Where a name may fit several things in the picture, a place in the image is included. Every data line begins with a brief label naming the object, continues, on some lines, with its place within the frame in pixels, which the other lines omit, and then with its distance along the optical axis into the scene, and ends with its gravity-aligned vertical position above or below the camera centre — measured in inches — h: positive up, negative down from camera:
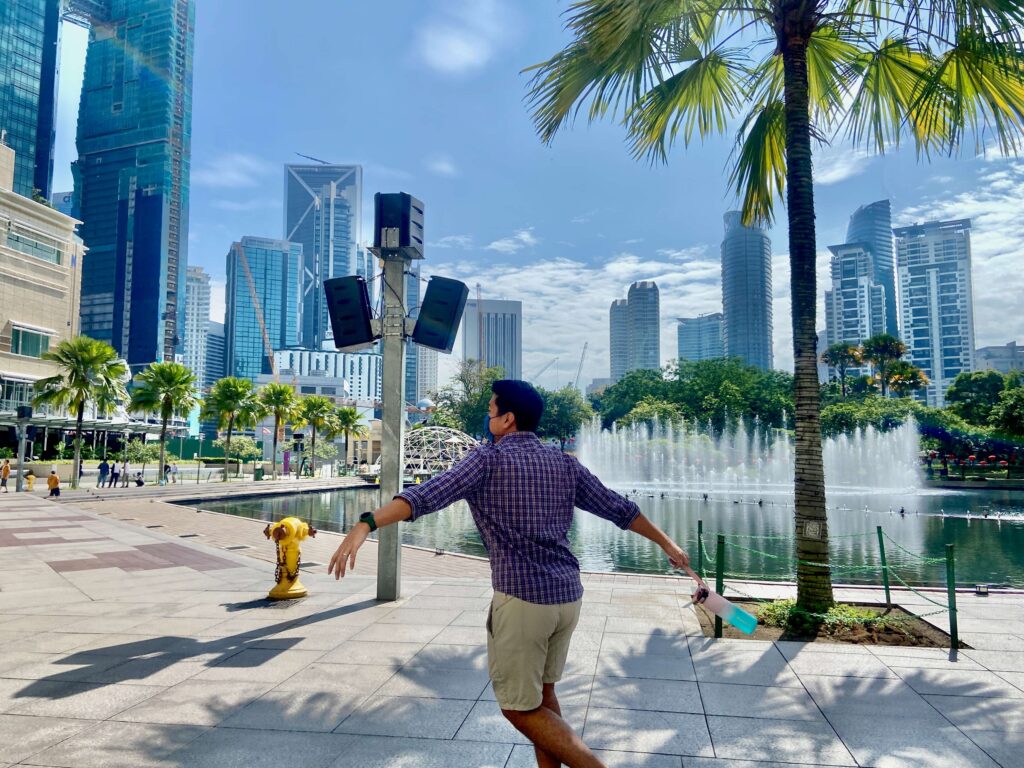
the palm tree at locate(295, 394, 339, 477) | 2189.0 +67.6
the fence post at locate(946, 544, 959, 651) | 235.9 -59.8
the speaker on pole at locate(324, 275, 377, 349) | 311.4 +55.6
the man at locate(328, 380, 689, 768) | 107.1 -20.9
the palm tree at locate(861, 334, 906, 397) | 2620.6 +309.4
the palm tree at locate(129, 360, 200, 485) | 1530.5 +92.2
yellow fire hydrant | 311.9 -57.8
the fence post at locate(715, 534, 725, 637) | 265.1 -53.4
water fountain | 1563.7 -79.1
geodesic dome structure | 2516.0 -64.3
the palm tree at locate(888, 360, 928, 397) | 2556.6 +203.1
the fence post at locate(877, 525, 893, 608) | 286.2 -62.0
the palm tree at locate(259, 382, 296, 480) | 1900.8 +88.9
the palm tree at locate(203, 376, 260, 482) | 1795.0 +76.2
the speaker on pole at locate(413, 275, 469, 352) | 309.9 +54.6
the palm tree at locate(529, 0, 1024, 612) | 271.4 +159.2
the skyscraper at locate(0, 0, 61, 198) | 4798.2 +2616.6
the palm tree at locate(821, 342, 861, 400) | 2804.4 +313.0
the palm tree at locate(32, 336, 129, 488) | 1291.8 +105.0
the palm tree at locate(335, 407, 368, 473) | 2447.1 +39.4
